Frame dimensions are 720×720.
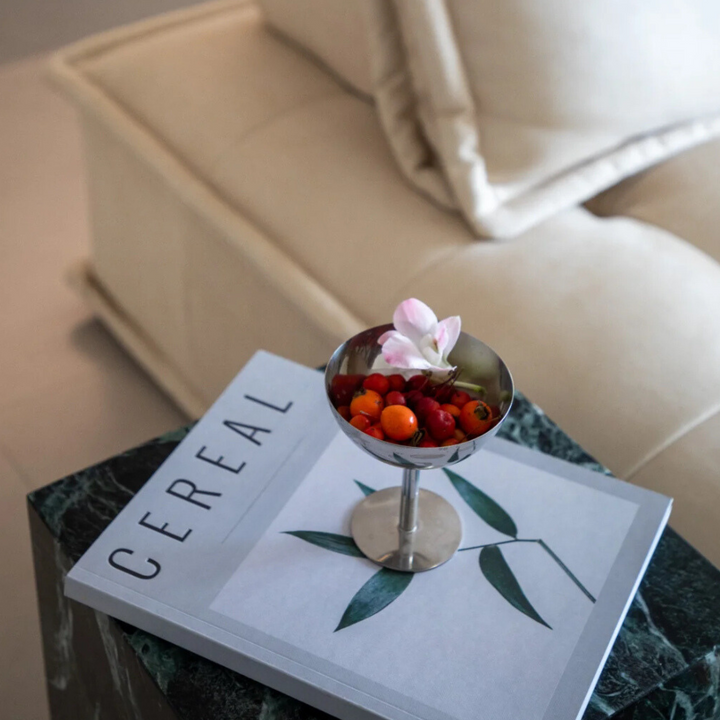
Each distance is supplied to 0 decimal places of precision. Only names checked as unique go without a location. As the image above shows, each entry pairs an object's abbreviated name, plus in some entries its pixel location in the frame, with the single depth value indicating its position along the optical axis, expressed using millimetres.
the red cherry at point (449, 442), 526
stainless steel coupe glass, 525
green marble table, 557
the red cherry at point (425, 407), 532
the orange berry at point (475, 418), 533
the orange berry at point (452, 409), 539
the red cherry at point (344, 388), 554
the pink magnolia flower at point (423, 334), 542
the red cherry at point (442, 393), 548
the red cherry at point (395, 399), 538
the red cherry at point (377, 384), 551
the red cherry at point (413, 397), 541
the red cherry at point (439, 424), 525
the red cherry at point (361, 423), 530
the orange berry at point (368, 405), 536
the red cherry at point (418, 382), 551
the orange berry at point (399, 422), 520
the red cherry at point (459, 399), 546
